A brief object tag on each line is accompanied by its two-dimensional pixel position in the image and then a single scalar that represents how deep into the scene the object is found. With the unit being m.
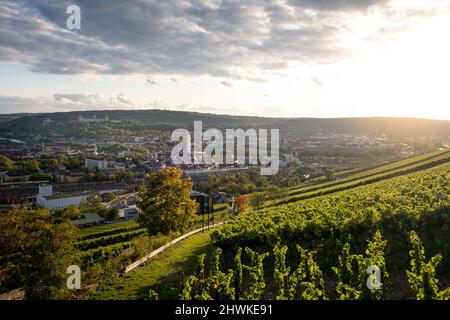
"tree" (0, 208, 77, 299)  15.80
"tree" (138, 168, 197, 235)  23.89
